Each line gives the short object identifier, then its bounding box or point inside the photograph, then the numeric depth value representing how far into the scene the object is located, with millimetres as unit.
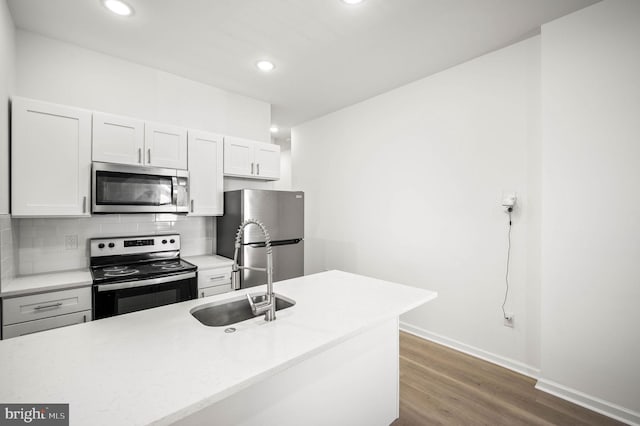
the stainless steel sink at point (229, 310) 1504
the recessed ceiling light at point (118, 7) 2025
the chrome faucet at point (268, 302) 1331
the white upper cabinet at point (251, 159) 3268
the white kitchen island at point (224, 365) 810
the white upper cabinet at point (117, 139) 2426
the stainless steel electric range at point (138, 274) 2205
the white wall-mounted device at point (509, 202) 2506
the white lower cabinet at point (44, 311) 1913
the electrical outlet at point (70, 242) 2535
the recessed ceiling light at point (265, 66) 2873
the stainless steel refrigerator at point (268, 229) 2986
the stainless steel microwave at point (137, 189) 2422
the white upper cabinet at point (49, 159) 2105
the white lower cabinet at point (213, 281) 2750
